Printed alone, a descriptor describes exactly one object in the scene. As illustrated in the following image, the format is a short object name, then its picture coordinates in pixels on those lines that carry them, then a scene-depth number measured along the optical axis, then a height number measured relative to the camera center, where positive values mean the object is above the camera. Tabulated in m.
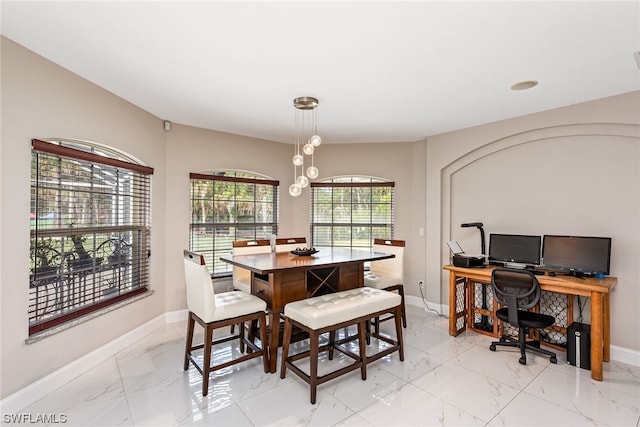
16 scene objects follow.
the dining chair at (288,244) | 3.99 -0.38
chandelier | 3.05 +1.12
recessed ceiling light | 2.67 +1.12
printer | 3.49 -0.51
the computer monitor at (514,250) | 3.35 -0.39
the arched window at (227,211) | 4.17 +0.05
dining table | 2.67 -0.59
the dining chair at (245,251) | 3.57 -0.44
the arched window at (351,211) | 4.95 +0.05
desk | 2.64 -0.68
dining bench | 2.32 -0.81
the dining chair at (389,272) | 3.64 -0.71
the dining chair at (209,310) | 2.35 -0.76
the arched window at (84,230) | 2.37 -0.15
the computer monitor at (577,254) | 2.91 -0.38
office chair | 2.87 -0.78
